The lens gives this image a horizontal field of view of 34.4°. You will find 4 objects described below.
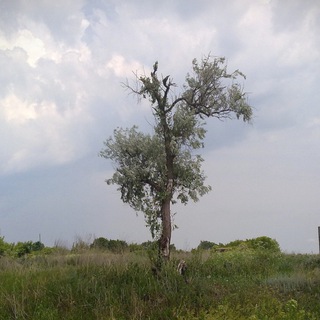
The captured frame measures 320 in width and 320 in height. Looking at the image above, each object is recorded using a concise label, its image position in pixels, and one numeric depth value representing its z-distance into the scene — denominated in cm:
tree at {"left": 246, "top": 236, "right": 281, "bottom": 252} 2816
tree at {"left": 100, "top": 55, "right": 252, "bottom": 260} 1822
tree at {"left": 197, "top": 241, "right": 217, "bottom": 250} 3247
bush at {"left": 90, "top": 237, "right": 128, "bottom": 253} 2535
